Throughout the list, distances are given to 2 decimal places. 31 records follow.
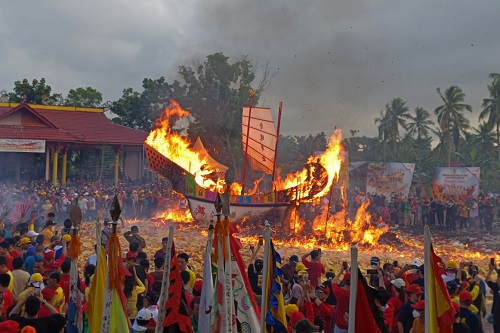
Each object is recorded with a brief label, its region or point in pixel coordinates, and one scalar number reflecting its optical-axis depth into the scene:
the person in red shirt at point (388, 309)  6.57
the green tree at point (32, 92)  40.56
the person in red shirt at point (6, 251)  7.81
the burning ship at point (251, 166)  21.58
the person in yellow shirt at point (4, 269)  6.89
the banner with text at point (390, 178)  28.67
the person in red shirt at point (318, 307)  6.42
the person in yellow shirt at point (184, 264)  7.57
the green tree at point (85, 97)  44.34
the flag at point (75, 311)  5.62
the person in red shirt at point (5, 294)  6.14
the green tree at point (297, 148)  38.09
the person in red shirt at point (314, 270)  8.80
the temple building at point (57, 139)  31.27
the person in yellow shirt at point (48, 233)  11.62
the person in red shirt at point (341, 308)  6.19
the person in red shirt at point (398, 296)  6.89
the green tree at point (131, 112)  42.84
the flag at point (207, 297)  5.38
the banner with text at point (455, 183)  26.83
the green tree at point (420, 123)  50.22
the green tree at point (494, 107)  39.41
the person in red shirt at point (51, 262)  7.88
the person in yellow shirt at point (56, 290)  6.46
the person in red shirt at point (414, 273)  7.99
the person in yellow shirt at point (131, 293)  6.96
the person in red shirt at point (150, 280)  7.63
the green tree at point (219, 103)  33.84
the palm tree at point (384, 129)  48.75
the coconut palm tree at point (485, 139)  42.41
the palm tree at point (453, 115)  43.47
